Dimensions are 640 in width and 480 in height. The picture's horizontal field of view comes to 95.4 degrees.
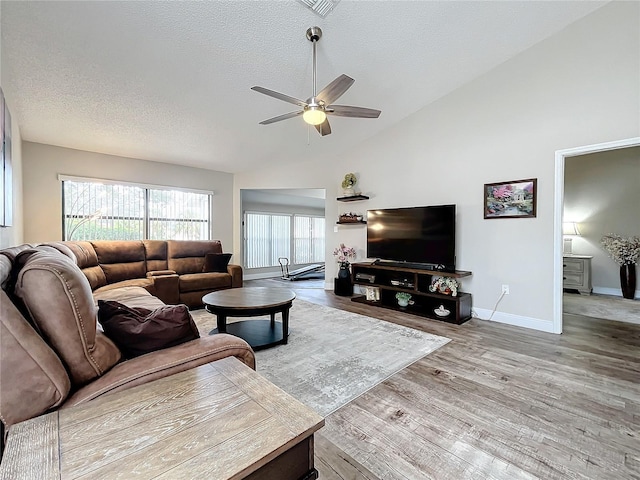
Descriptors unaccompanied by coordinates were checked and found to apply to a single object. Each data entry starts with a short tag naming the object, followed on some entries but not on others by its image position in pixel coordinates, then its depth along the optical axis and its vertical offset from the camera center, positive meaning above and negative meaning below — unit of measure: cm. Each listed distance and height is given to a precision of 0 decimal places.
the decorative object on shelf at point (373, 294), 479 -96
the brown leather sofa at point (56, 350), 91 -42
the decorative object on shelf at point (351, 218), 543 +33
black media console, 389 -80
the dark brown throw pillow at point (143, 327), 133 -44
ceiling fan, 247 +121
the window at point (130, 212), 446 +41
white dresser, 533 -69
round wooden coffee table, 277 -71
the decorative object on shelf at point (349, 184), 543 +97
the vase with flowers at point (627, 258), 484 -37
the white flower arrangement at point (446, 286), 392 -69
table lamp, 571 +4
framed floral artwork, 357 +48
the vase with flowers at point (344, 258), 553 -43
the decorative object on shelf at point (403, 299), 443 -96
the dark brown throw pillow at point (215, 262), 486 -45
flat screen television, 404 +1
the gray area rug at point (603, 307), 399 -108
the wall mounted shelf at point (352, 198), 525 +69
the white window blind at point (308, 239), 915 -12
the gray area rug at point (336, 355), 218 -114
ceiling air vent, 249 +200
